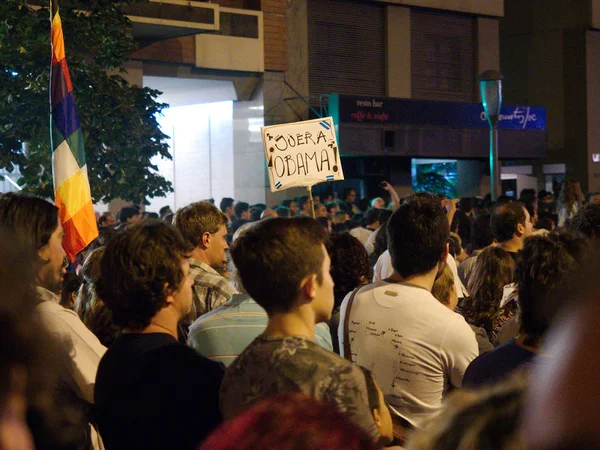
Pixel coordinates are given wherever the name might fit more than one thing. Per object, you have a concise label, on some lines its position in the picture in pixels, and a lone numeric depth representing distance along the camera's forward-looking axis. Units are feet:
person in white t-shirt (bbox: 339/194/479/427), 11.97
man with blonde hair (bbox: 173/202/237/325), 16.81
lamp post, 42.86
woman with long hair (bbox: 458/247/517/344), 16.47
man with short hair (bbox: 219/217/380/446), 8.19
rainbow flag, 23.53
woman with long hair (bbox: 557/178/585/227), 36.94
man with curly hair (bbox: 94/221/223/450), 9.25
